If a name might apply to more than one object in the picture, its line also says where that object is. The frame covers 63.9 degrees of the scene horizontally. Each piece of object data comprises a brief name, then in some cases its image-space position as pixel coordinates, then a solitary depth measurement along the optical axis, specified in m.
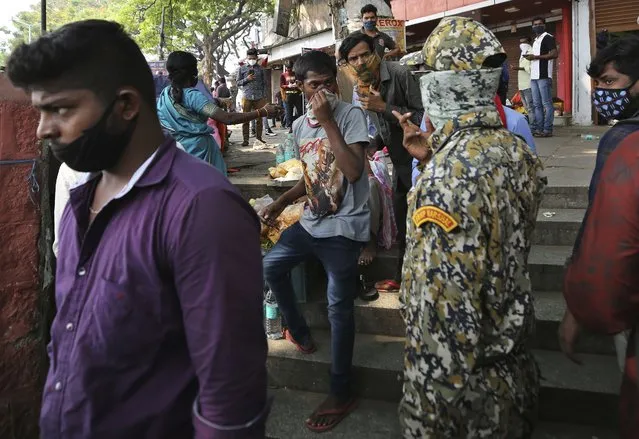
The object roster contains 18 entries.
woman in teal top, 3.87
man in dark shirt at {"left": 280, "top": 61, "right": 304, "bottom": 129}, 10.78
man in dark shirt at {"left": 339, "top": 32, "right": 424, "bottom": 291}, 3.50
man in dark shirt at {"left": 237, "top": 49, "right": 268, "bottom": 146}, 9.62
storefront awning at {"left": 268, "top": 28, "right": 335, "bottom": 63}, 18.89
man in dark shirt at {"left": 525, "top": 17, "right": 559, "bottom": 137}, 7.97
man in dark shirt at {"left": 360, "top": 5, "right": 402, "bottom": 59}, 5.46
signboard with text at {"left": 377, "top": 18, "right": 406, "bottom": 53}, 5.79
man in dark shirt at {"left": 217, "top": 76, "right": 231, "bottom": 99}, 12.00
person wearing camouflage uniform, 1.61
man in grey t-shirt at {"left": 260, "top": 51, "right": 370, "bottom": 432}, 2.73
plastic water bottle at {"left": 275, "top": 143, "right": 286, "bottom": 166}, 5.18
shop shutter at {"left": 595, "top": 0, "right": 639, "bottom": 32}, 10.40
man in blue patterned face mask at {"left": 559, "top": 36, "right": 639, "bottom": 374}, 2.22
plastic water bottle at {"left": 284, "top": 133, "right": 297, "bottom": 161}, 5.06
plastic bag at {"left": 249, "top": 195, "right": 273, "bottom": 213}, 3.63
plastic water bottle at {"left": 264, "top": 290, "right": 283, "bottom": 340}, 3.55
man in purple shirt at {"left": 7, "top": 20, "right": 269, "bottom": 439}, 1.08
